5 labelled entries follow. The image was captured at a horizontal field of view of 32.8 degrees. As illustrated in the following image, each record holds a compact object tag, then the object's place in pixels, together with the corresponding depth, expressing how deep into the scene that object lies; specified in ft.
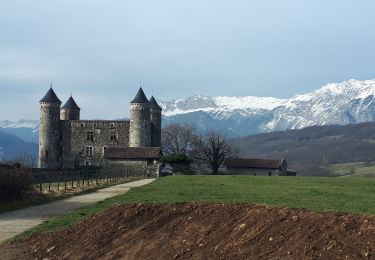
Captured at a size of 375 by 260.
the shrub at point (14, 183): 108.47
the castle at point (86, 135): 365.40
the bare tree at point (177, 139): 424.87
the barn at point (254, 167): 388.37
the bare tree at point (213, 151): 368.68
